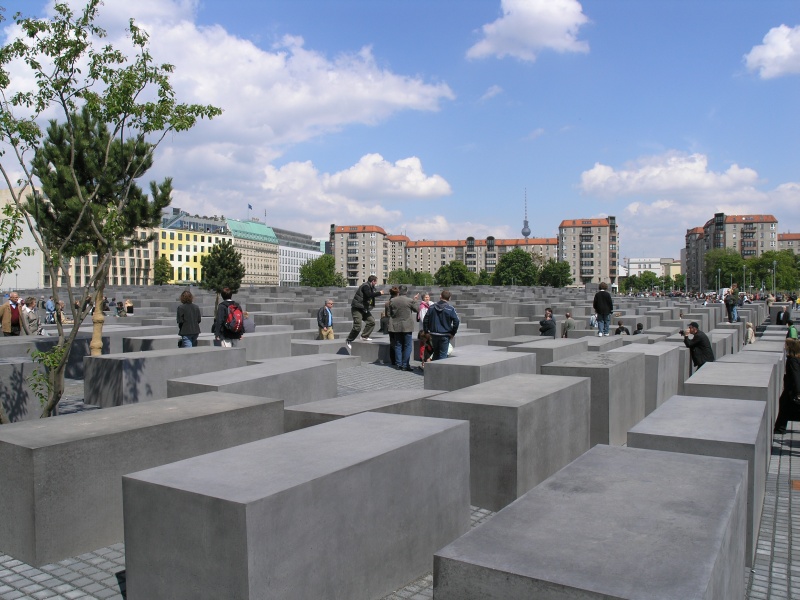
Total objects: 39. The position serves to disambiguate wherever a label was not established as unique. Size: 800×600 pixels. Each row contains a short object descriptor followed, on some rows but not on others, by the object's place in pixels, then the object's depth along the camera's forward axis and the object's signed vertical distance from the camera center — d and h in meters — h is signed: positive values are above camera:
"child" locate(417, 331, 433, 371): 13.63 -1.21
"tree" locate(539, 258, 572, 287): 121.38 +2.28
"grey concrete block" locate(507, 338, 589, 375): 11.38 -1.07
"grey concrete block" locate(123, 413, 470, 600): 3.29 -1.22
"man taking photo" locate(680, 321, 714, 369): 11.96 -1.09
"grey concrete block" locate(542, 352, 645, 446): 8.08 -1.27
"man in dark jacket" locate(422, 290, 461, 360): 12.43 -0.67
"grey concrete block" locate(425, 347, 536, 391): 8.84 -1.10
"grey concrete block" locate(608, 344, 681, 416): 10.03 -1.34
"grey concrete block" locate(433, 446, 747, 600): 2.68 -1.14
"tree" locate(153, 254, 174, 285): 97.07 +3.17
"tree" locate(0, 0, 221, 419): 6.98 +2.11
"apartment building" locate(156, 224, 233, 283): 127.50 +8.15
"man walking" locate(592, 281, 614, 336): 16.31 -0.42
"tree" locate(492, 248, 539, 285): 119.81 +3.25
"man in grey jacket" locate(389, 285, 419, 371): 13.23 -0.71
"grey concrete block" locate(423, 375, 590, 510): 5.81 -1.30
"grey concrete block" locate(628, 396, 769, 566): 4.90 -1.13
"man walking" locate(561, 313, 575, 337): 18.20 -1.04
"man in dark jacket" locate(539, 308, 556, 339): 17.02 -0.96
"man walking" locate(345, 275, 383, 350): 14.82 -0.38
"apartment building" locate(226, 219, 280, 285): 158.62 +10.54
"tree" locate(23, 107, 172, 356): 9.23 +1.67
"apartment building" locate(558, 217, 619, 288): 161.12 +9.19
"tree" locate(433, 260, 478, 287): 116.69 +2.44
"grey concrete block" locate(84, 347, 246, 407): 8.83 -1.08
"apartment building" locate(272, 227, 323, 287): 186.00 +8.44
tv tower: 192.00 +16.25
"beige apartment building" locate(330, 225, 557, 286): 174.88 +10.45
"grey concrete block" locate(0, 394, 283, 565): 4.57 -1.24
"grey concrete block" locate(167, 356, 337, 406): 7.46 -1.04
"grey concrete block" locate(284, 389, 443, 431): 6.08 -1.09
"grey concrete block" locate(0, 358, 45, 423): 8.05 -1.16
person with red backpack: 11.16 -0.47
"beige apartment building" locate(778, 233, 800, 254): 171.50 +10.90
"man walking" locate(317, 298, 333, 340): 15.84 -0.71
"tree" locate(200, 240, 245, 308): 35.66 +1.38
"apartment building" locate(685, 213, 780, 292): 158.62 +12.11
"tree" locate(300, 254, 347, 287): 107.43 +3.03
